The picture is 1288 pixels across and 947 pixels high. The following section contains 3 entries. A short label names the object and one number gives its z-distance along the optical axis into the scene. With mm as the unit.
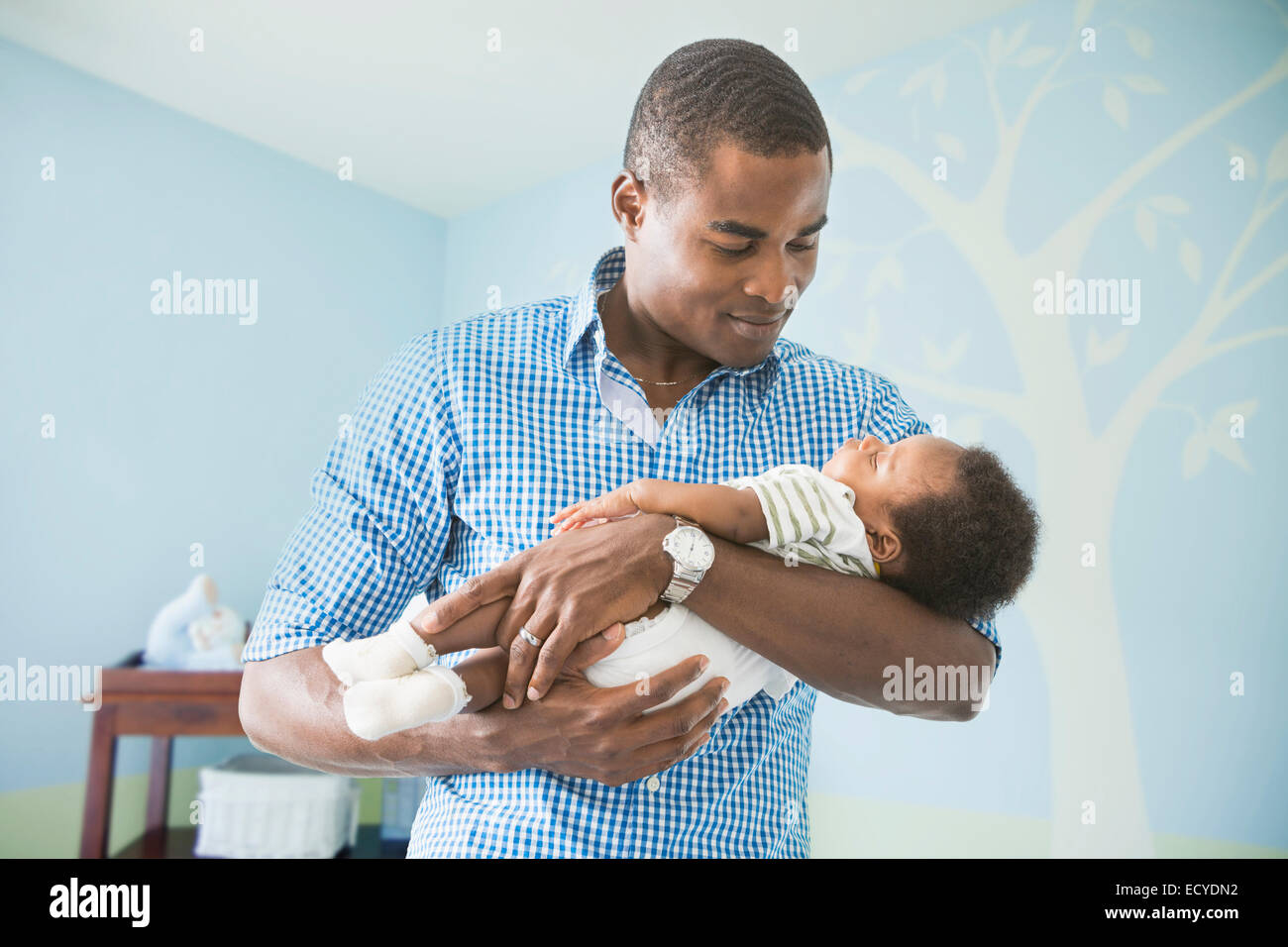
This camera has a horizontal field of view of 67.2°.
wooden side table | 2961
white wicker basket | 3123
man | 943
